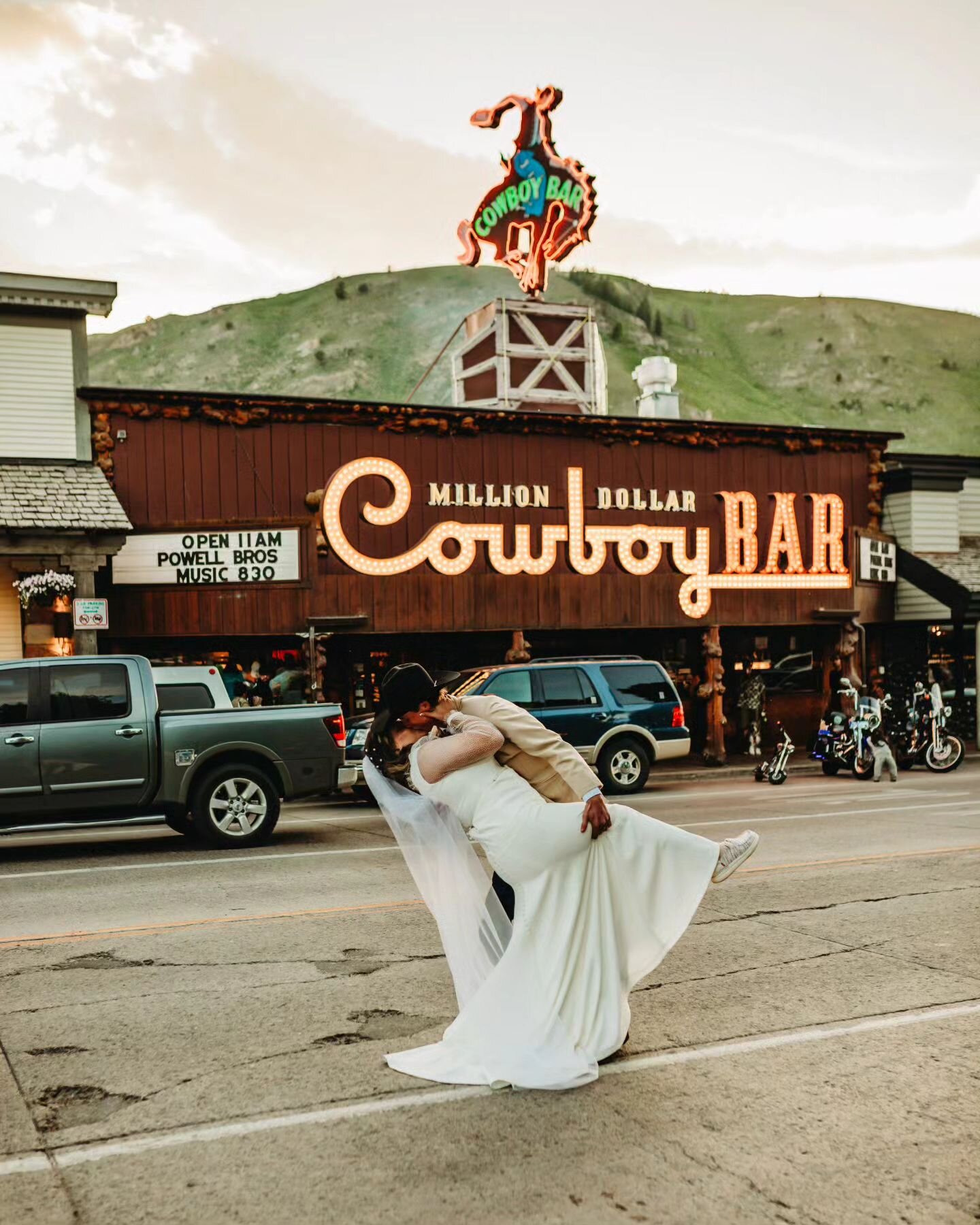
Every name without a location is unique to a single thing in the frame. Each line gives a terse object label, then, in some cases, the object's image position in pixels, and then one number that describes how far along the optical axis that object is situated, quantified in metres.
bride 5.04
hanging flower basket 18.47
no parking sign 17.77
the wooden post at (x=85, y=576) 18.47
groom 5.25
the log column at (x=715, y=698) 23.08
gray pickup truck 11.74
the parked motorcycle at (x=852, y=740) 19.83
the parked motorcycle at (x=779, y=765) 19.59
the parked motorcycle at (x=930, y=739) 21.19
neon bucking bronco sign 29.23
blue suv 17.94
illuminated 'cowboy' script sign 21.62
